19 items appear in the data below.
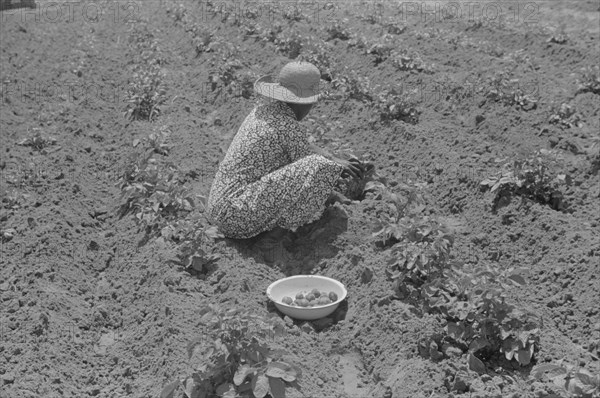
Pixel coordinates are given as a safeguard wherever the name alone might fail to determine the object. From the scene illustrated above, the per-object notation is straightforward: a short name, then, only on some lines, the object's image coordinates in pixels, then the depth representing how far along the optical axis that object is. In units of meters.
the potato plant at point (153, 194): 6.27
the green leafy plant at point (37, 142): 8.21
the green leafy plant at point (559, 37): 10.84
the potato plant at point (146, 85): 9.05
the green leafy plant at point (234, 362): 3.94
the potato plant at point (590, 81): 8.76
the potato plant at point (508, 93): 8.24
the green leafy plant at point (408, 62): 9.49
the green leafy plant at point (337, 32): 11.41
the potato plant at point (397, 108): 7.94
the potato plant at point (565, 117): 7.89
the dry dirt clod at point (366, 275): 5.39
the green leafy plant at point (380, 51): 10.09
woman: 5.77
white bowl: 5.02
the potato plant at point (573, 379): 3.48
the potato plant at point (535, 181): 6.20
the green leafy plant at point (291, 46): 10.49
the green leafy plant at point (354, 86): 8.70
